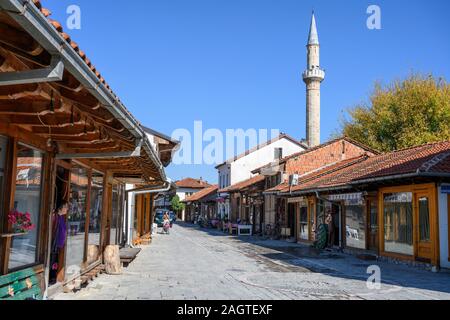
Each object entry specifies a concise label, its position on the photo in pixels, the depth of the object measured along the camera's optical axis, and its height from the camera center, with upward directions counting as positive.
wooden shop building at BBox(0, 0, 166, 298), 3.44 +0.99
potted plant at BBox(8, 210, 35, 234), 5.73 -0.13
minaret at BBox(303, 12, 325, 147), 53.88 +13.41
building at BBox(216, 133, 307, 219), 44.88 +5.34
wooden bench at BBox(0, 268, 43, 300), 5.53 -0.90
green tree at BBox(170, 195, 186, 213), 73.25 +1.57
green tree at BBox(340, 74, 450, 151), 34.34 +7.53
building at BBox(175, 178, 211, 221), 81.94 +4.43
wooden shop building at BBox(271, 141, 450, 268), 13.45 +0.50
